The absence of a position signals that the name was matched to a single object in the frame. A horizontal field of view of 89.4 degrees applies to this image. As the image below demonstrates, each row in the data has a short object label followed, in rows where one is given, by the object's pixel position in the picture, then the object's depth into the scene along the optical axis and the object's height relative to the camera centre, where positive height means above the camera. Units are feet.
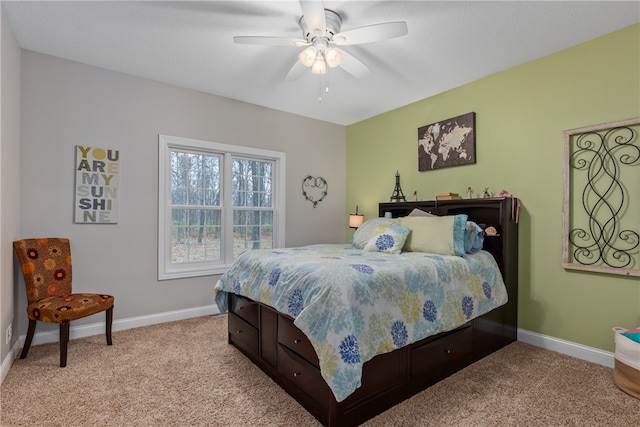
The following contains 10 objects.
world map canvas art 11.14 +2.66
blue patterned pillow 9.15 -0.70
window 11.74 +0.44
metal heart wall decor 15.14 +1.28
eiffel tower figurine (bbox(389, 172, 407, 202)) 13.26 +0.90
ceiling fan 6.57 +3.98
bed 5.53 -1.99
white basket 6.61 -3.14
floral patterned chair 7.87 -2.11
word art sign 9.91 +0.92
